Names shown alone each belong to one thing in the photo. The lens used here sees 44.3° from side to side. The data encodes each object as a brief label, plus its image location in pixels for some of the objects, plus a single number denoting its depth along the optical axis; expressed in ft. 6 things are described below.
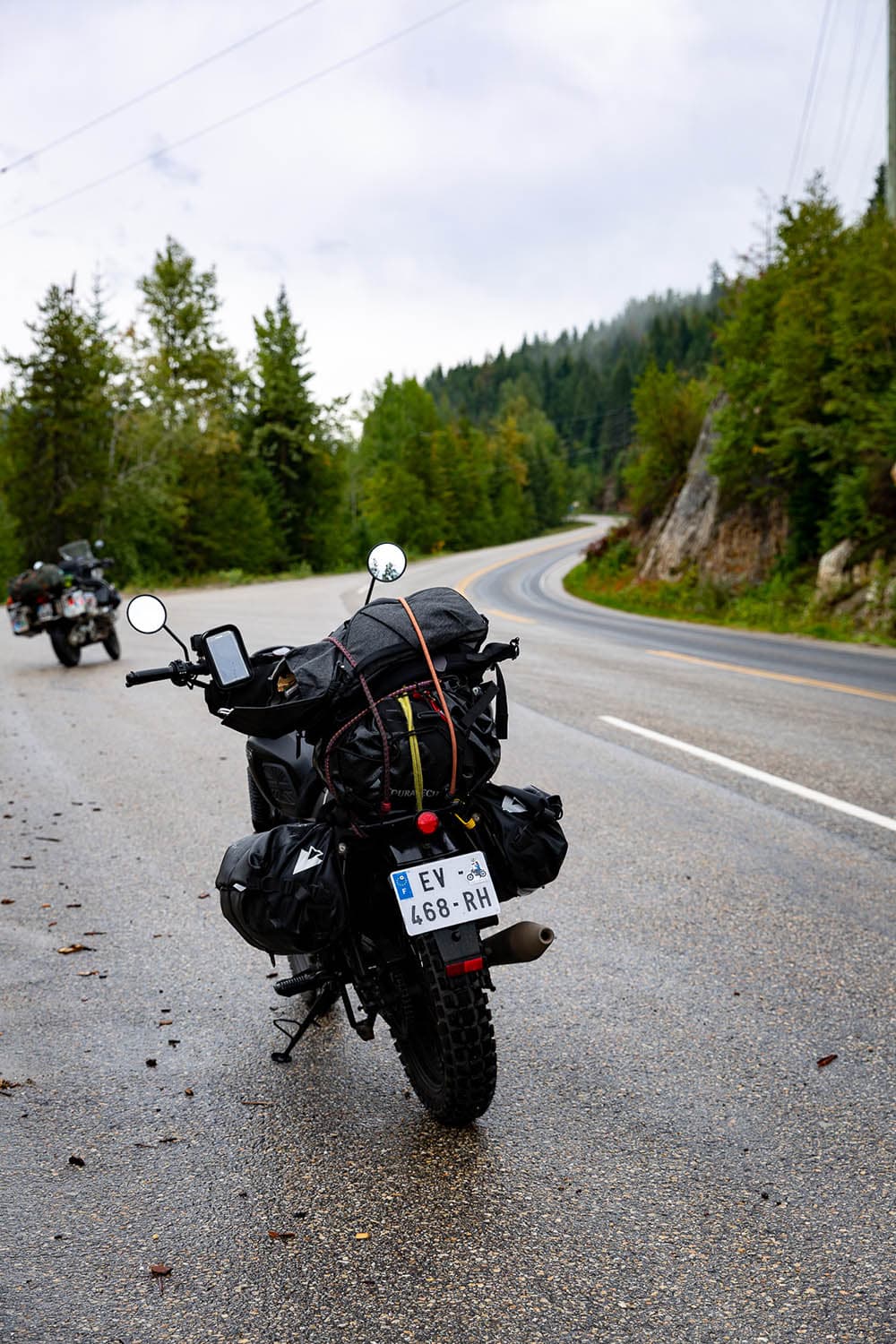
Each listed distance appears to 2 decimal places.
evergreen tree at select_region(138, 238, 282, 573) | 151.02
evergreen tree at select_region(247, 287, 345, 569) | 180.75
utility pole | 61.79
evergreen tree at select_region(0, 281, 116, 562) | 117.60
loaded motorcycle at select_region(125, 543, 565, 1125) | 9.25
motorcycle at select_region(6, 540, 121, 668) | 42.60
